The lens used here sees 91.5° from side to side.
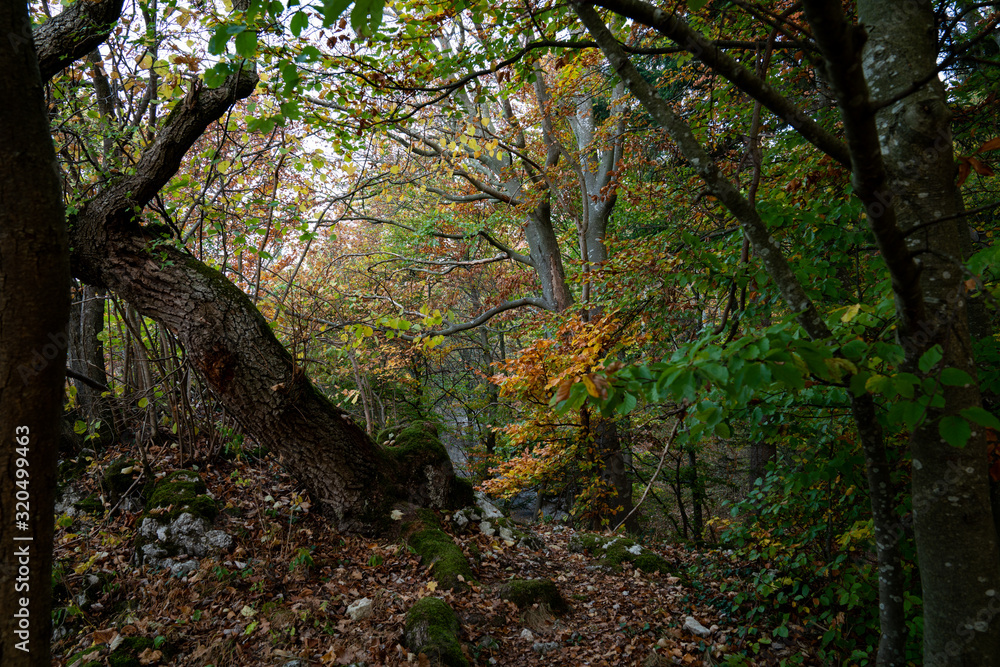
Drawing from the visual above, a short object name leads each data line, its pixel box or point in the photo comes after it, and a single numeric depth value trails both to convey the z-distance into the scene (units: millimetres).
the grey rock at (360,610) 3553
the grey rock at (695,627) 4305
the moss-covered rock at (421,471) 5070
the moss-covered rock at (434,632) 3180
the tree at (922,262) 1929
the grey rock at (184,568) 3797
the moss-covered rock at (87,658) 2816
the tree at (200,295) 4180
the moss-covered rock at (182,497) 4199
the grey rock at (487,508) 5766
